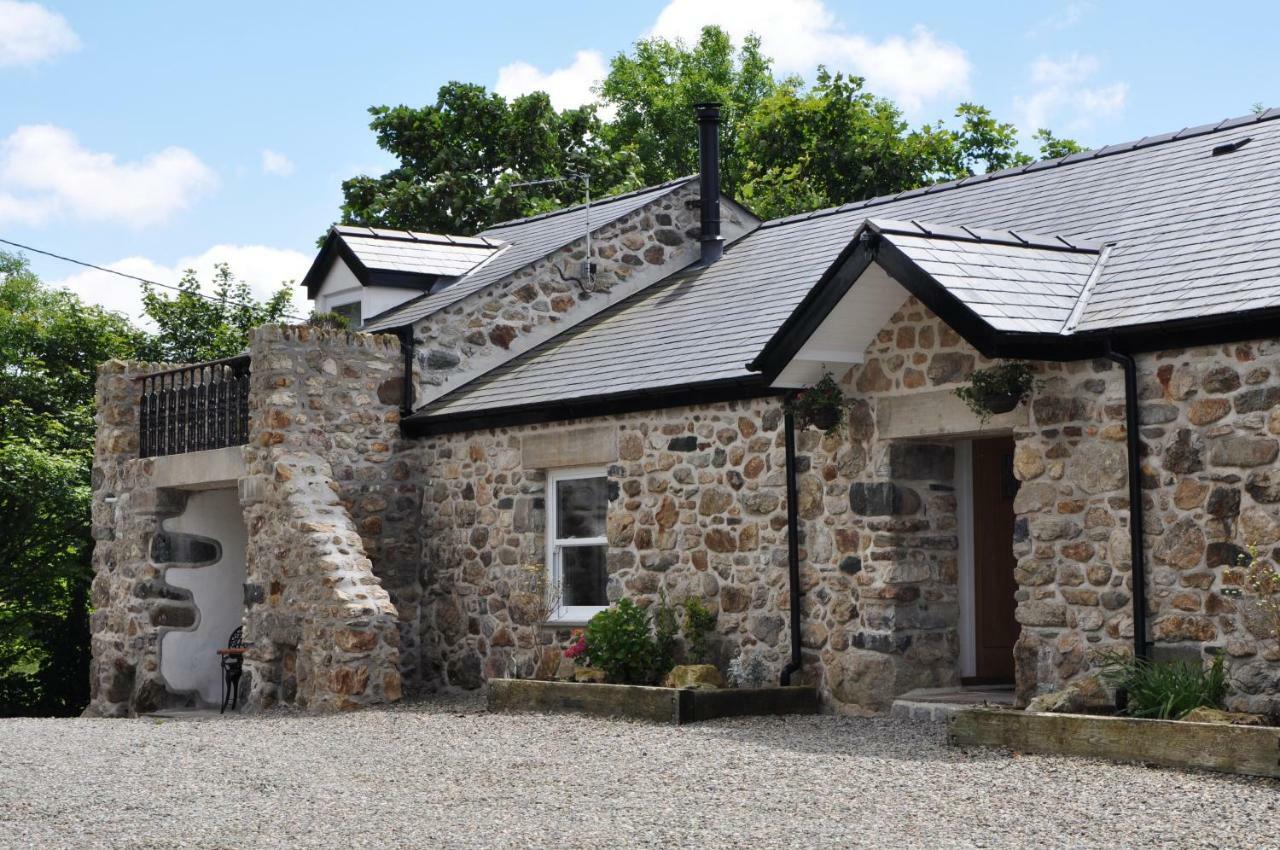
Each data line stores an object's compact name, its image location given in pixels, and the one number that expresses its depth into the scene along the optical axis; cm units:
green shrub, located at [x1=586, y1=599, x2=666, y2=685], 1289
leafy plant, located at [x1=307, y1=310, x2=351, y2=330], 1625
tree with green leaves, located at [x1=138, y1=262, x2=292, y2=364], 2775
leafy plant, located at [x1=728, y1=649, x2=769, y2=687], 1262
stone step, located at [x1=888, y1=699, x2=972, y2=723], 1124
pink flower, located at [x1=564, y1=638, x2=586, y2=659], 1336
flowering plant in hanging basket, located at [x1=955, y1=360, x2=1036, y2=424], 1076
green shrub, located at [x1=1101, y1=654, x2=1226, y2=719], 945
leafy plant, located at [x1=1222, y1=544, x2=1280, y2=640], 943
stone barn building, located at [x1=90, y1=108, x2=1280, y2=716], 1028
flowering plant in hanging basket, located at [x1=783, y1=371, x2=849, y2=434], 1198
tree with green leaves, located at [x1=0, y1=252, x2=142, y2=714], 2250
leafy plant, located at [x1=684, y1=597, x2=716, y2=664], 1301
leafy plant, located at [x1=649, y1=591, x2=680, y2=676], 1311
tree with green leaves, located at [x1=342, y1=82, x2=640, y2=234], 3131
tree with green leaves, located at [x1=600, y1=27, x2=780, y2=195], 3997
